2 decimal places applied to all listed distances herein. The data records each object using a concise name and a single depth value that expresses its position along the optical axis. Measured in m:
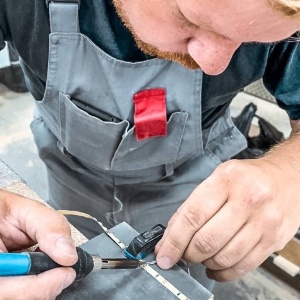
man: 0.76
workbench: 0.89
